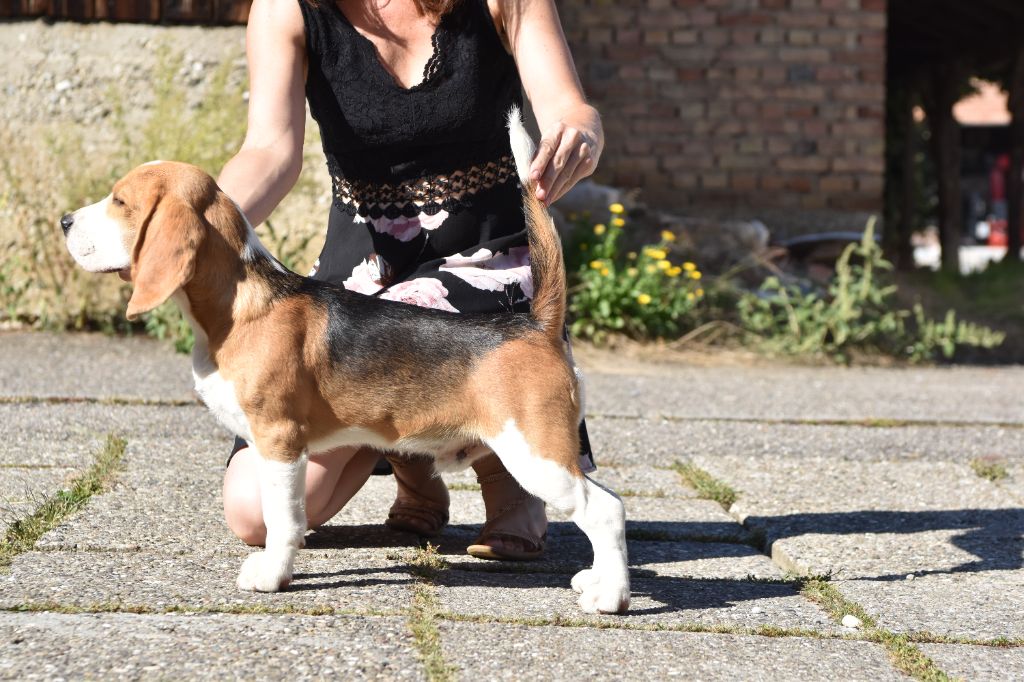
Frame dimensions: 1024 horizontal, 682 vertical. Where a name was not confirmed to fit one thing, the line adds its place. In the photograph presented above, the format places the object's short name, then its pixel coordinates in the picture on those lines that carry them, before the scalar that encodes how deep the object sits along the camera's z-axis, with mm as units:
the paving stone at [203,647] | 4844
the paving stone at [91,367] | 11398
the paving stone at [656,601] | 5859
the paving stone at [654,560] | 6754
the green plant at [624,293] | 15062
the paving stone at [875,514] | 7035
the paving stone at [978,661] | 5234
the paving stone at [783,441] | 9930
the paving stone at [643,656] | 5098
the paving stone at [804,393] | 11930
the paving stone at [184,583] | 5723
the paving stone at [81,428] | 8773
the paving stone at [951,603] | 5879
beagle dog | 5652
